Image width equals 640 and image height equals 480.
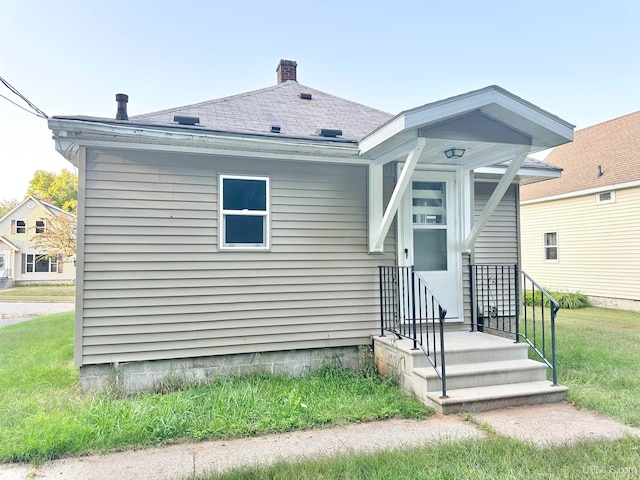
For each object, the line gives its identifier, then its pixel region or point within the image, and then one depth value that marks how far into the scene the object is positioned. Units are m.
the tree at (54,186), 40.09
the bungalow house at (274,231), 4.59
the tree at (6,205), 43.29
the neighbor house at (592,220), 11.80
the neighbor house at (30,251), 27.44
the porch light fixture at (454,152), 5.13
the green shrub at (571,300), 12.70
